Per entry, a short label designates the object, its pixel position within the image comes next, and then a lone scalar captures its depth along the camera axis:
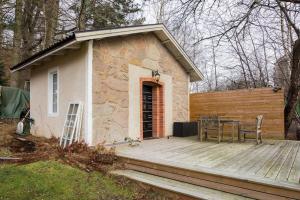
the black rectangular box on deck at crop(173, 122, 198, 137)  9.85
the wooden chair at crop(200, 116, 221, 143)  8.41
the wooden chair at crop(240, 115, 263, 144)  7.85
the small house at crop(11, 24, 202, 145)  6.86
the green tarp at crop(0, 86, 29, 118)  12.24
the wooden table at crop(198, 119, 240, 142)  8.09
